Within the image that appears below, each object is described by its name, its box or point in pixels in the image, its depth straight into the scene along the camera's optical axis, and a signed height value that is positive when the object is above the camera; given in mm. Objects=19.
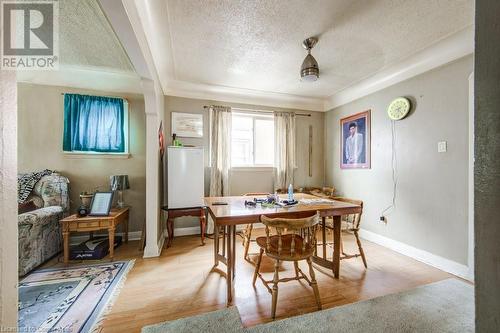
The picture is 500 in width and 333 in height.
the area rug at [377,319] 1496 -1210
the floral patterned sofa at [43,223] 2197 -685
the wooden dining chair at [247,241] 2594 -991
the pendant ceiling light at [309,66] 2303 +1140
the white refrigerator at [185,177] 3113 -183
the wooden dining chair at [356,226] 2370 -758
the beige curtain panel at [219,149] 3697 +300
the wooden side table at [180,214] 3023 -739
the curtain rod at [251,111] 3743 +1089
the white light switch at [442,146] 2424 +227
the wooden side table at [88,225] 2455 -741
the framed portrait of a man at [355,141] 3479 +441
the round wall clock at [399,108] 2822 +825
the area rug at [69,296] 1558 -1210
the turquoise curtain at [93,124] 3096 +653
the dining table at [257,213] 1744 -438
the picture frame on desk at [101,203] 2710 -525
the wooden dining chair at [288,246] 1621 -759
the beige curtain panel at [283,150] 4105 +309
